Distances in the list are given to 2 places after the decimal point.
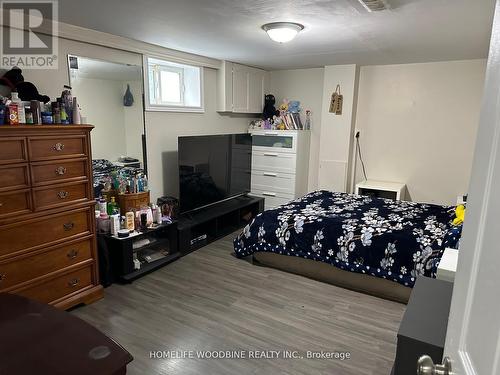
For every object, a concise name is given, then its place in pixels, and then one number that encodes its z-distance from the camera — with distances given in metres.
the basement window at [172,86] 3.82
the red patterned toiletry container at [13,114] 2.15
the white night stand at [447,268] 1.87
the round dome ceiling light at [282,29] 2.61
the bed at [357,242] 2.73
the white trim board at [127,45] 2.85
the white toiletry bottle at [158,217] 3.44
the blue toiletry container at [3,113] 2.12
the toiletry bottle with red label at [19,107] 2.19
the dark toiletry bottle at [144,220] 3.27
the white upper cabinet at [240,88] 4.60
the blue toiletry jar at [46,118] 2.34
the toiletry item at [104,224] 3.02
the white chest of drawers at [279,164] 4.88
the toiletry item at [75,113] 2.52
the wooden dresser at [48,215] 2.15
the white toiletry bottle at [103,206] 3.07
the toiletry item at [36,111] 2.29
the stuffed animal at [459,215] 2.75
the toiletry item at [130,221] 3.10
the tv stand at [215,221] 3.71
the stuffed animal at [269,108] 5.32
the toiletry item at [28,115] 2.26
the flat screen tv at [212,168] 3.79
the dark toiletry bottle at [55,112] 2.42
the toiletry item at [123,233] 2.97
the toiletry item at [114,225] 3.01
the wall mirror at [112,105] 3.08
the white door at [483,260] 0.60
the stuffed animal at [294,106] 5.20
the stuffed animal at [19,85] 2.47
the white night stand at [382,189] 4.41
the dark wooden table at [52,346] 1.18
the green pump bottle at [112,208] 3.07
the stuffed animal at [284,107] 5.24
